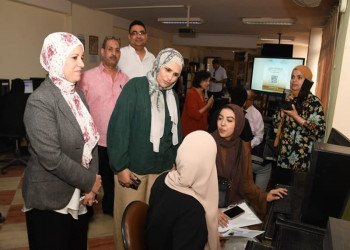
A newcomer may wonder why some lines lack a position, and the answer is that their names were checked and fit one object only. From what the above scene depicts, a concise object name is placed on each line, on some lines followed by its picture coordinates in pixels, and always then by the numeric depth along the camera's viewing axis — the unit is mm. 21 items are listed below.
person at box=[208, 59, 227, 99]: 8836
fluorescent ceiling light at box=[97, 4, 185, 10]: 5524
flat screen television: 5207
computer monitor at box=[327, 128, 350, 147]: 1148
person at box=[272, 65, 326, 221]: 2068
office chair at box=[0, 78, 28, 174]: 3506
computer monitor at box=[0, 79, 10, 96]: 4309
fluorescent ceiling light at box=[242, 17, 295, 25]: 6080
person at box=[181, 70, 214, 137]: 3456
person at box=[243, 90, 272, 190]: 2729
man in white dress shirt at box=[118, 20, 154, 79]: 2627
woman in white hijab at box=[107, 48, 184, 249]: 1656
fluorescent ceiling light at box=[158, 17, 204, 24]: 6295
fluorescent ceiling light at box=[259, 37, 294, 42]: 10027
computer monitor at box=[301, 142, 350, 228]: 1044
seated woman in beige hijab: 1111
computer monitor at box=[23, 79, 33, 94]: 4617
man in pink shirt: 2336
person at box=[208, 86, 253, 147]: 2420
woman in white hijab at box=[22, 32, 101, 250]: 1260
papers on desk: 1271
